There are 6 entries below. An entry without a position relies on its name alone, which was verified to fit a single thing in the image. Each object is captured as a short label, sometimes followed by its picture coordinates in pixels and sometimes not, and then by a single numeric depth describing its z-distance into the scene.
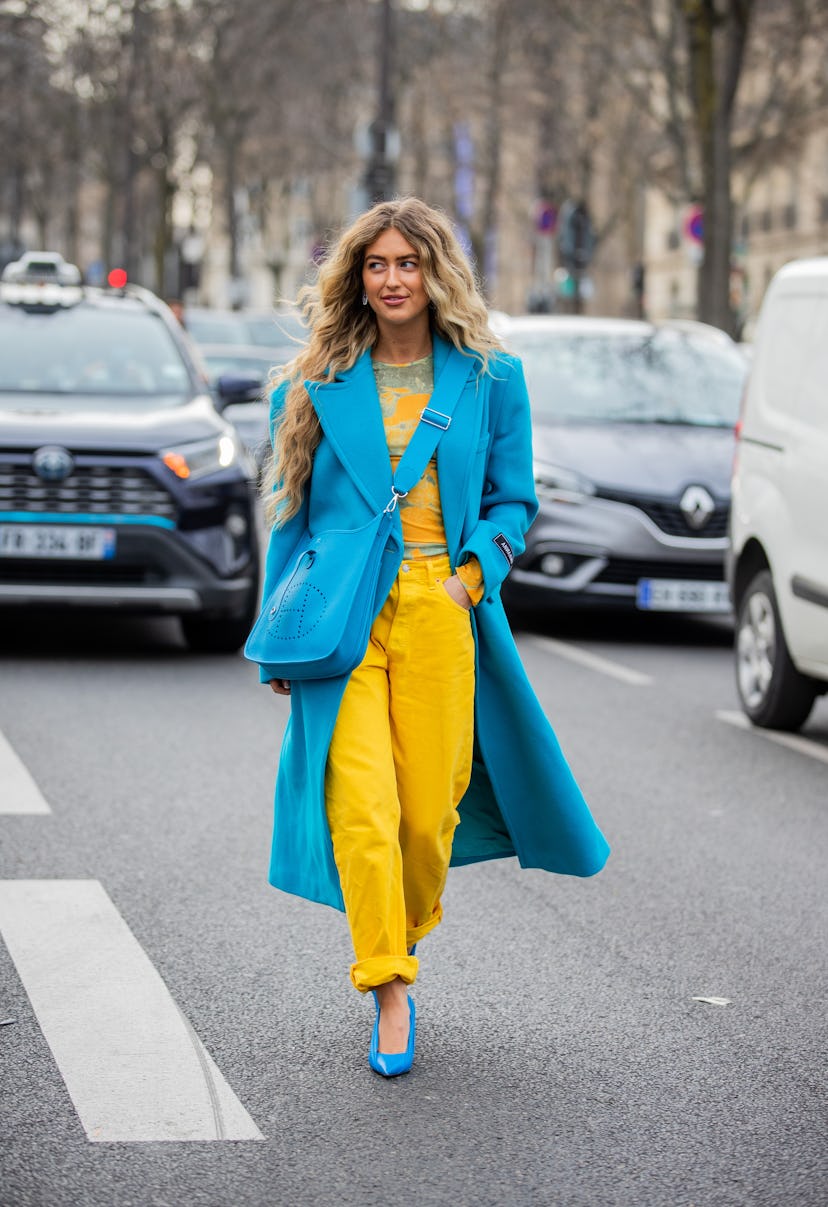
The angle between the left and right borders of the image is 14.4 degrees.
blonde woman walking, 6.42
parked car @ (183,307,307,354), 41.40
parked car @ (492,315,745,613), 16.97
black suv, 14.87
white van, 12.55
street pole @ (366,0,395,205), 40.19
